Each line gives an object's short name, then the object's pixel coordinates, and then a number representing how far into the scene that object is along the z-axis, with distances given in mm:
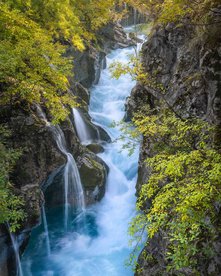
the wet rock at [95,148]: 14197
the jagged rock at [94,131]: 14938
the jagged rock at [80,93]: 16178
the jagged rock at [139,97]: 10375
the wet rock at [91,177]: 11523
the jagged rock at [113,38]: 25266
